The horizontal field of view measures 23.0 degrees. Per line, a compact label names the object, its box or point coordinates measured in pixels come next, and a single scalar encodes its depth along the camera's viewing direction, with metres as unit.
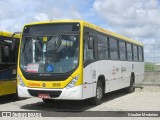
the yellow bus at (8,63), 14.92
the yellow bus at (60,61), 12.80
